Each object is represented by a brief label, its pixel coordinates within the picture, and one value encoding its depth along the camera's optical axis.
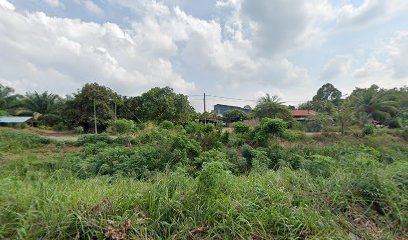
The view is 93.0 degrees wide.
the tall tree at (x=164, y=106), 21.75
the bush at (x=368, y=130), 13.78
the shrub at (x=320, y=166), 3.77
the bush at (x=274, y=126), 8.80
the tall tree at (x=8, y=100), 24.95
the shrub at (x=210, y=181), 2.32
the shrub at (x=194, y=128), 9.12
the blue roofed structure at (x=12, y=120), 21.56
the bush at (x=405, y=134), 13.53
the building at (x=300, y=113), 32.56
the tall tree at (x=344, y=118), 13.88
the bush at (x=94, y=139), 10.91
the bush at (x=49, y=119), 25.09
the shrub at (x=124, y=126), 10.88
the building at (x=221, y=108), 50.12
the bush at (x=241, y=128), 10.62
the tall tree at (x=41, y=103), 25.88
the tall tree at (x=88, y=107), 21.08
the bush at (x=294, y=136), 10.38
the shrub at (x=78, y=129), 20.02
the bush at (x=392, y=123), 19.14
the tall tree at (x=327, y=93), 45.00
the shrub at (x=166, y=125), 11.79
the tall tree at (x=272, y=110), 23.72
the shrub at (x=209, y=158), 6.15
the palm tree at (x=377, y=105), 22.00
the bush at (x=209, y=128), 9.33
